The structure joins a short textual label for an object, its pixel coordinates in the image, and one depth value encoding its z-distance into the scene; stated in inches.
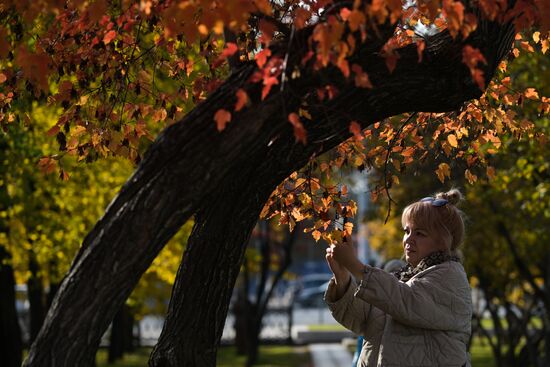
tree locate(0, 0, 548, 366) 202.2
